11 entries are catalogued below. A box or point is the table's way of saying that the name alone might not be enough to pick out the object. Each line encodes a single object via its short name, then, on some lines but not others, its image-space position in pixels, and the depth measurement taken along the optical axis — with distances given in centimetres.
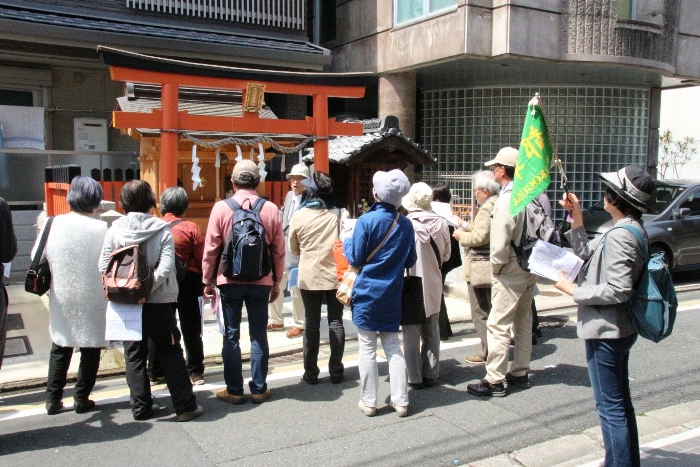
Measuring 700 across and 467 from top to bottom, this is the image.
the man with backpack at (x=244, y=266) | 468
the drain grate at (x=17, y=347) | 623
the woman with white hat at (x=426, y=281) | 507
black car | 1038
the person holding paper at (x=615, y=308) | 337
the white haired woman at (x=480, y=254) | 539
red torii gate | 725
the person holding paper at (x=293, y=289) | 693
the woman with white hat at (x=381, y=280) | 454
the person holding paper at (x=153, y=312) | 441
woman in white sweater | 448
